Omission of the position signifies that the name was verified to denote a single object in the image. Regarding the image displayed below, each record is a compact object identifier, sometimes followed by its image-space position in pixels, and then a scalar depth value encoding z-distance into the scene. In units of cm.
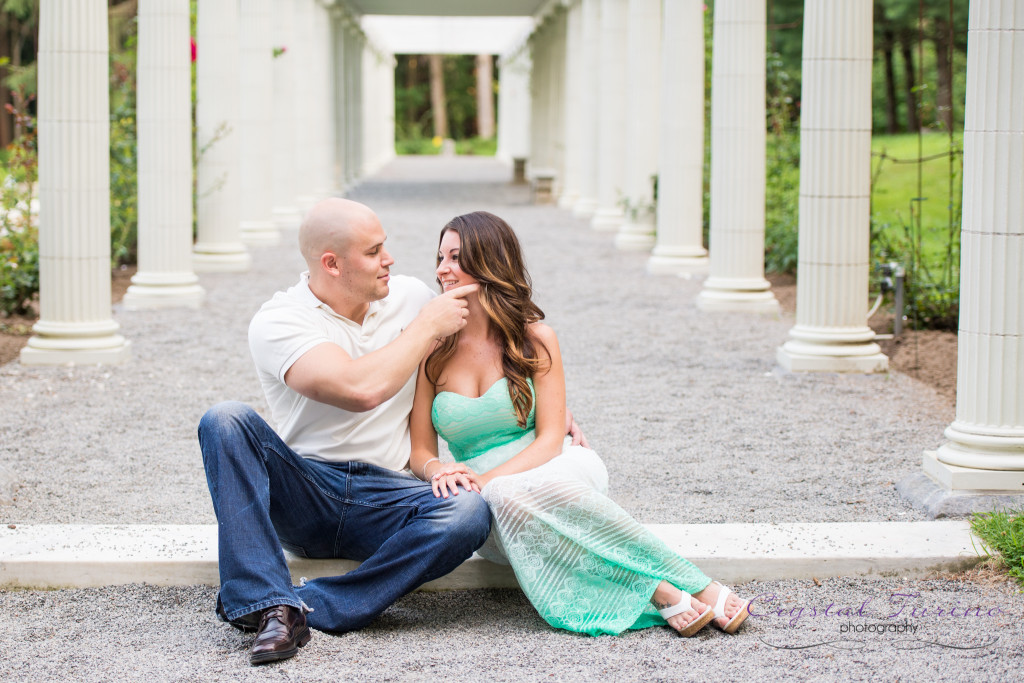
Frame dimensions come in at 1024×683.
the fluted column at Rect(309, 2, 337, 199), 2534
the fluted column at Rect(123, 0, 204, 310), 1235
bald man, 423
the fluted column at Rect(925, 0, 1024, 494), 579
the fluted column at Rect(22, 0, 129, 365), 945
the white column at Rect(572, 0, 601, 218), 2255
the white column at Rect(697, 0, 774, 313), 1199
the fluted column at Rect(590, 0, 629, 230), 2028
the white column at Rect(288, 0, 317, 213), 2284
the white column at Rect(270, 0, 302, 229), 2089
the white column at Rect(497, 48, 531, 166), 4088
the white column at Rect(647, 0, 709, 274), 1486
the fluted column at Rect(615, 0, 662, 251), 1766
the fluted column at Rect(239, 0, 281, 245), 1792
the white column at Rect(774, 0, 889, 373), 916
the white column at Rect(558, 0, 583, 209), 2509
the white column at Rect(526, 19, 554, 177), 3269
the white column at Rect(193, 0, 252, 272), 1488
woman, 438
